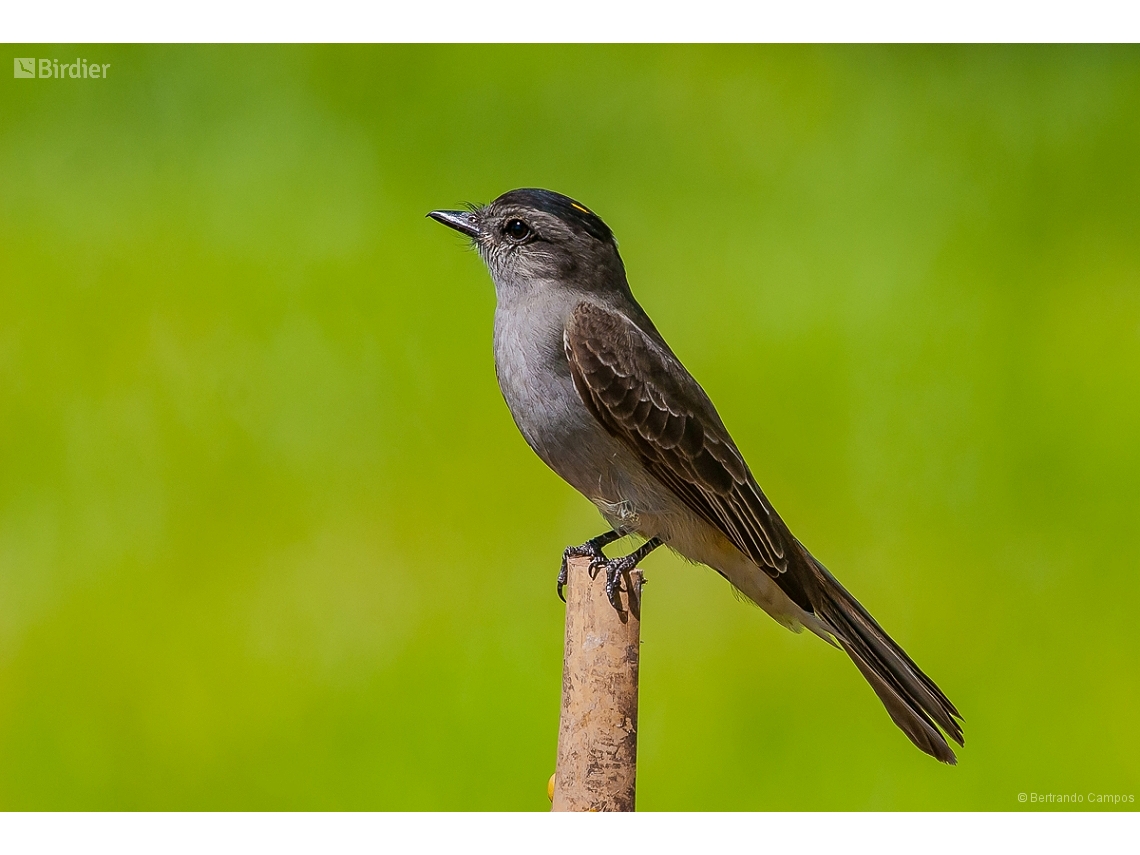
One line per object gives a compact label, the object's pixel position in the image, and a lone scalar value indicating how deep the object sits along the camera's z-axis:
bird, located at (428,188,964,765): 6.07
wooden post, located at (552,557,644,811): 5.37
